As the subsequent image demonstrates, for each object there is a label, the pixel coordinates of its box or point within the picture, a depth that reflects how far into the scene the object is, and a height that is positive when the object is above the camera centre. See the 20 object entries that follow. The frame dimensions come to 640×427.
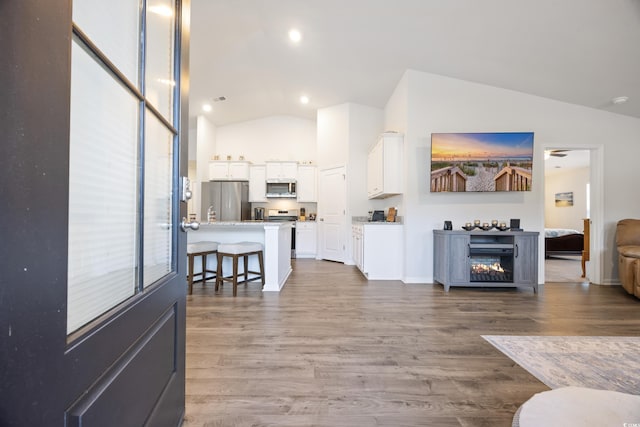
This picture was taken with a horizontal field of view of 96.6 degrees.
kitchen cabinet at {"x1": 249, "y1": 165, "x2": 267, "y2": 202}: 7.16 +0.78
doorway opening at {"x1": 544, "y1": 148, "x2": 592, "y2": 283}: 4.84 +0.10
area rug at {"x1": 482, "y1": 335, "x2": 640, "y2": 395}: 1.67 -0.96
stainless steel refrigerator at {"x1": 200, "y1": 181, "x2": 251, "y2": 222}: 6.75 +0.35
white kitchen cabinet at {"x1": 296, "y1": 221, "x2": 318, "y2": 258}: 6.77 -0.59
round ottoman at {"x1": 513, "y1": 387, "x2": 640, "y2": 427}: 0.69 -0.49
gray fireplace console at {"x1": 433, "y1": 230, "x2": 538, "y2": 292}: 3.73 -0.58
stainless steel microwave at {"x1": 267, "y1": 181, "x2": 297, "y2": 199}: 7.05 +0.63
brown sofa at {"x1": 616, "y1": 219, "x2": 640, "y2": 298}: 3.48 -0.47
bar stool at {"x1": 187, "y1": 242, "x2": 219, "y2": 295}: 3.60 -0.52
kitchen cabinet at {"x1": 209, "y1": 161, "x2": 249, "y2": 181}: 7.06 +1.08
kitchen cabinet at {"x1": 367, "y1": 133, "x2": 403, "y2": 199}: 4.41 +0.82
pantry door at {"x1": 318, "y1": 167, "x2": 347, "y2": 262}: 6.02 +0.03
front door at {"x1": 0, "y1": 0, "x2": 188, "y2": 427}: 0.37 +0.00
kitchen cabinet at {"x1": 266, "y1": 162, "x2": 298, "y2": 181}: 7.05 +1.07
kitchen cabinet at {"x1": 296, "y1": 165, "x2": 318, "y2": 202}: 7.09 +0.78
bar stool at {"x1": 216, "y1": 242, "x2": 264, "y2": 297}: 3.51 -0.52
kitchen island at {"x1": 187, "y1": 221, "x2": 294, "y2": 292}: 3.65 -0.35
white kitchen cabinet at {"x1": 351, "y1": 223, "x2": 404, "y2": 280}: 4.34 -0.55
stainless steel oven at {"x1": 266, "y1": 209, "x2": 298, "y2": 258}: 7.27 -0.02
